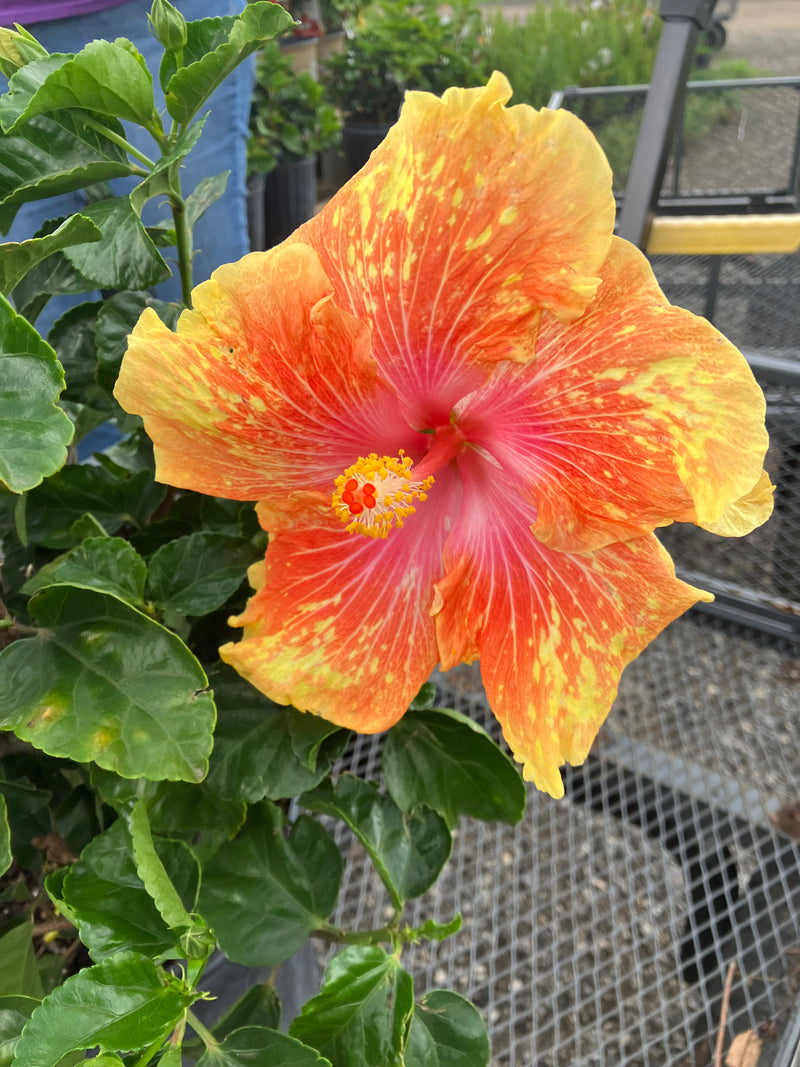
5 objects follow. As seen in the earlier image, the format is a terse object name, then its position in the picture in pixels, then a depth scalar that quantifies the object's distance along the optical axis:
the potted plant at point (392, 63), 4.06
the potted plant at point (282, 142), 3.31
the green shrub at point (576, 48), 4.09
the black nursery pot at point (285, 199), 3.56
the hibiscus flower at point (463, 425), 0.41
